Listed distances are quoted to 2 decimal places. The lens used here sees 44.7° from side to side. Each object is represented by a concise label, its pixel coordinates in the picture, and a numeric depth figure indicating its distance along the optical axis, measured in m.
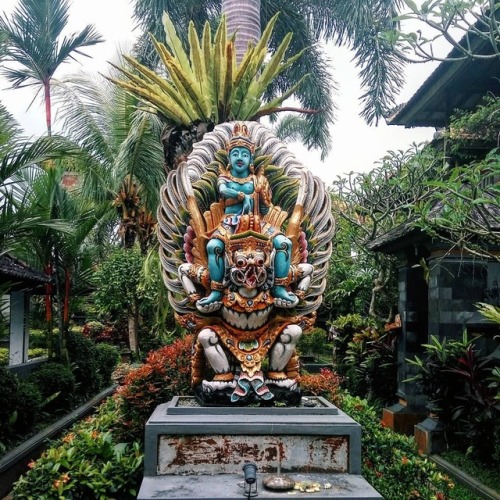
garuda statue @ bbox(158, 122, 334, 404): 5.64
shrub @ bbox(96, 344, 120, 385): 15.45
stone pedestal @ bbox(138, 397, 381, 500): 4.96
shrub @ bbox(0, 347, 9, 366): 12.89
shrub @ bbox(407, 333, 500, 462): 7.71
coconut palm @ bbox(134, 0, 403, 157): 16.62
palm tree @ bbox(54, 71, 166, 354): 14.87
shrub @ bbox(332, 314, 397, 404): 11.85
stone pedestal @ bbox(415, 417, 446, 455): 8.90
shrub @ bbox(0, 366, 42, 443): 8.61
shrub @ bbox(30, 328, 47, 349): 19.42
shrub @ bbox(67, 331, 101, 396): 13.62
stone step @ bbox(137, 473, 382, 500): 4.50
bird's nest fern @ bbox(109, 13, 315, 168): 7.81
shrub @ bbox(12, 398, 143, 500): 5.12
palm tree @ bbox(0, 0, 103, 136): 16.11
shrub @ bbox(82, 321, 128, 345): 21.80
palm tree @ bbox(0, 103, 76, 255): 7.51
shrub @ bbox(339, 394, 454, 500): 5.80
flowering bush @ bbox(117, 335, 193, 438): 6.70
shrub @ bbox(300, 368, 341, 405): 7.20
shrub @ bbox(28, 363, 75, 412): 11.36
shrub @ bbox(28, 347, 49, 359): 17.06
